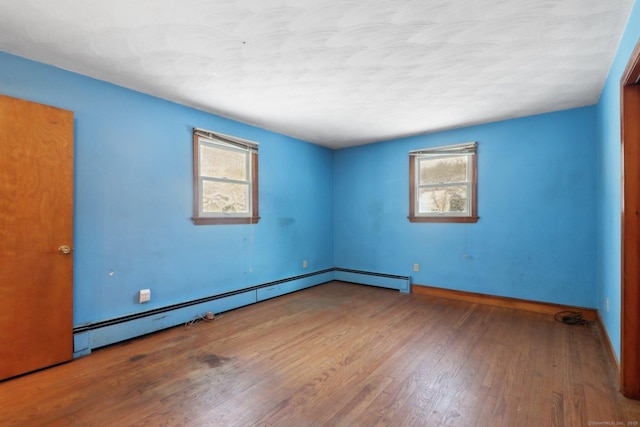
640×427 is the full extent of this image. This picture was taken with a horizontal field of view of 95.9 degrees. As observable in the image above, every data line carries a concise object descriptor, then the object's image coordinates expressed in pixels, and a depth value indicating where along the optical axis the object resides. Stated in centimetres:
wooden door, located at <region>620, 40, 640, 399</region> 186
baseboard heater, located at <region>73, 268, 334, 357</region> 249
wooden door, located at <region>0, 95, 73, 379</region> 207
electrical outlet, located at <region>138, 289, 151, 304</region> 285
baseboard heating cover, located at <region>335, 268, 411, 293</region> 454
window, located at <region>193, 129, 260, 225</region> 337
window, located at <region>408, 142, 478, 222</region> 405
